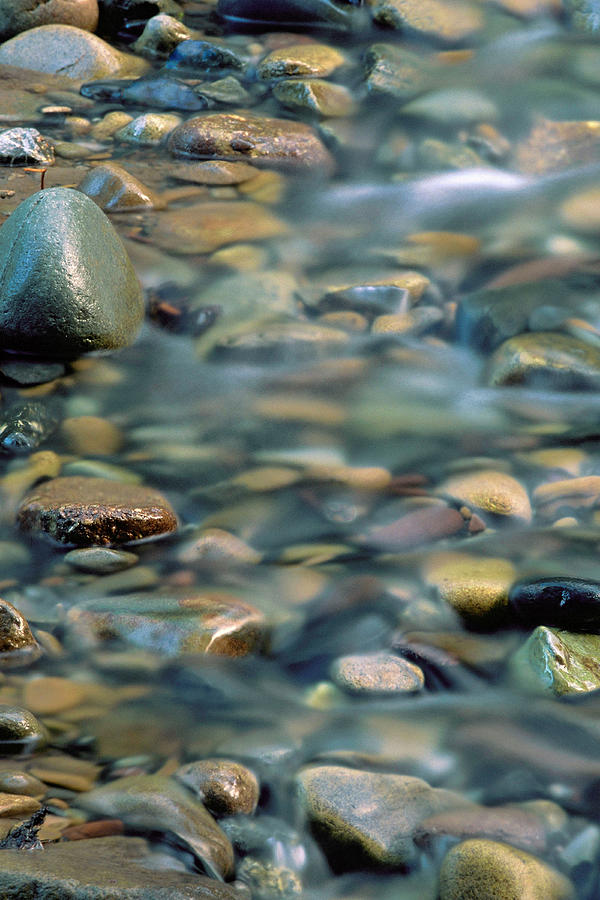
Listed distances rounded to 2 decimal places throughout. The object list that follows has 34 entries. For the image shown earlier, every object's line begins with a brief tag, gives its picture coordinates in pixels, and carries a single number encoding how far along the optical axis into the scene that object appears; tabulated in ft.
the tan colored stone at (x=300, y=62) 49.14
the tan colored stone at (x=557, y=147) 41.79
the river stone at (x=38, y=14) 52.47
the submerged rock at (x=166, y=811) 13.05
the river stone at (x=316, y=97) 45.75
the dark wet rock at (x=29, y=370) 26.76
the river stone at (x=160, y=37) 52.70
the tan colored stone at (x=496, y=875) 12.48
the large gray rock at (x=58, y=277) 26.08
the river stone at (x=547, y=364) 26.73
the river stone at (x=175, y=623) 17.44
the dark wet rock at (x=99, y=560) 19.90
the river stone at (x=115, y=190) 36.37
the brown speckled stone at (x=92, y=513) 20.44
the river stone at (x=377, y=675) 16.57
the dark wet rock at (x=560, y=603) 17.42
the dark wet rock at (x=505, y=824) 13.62
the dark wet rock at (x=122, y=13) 55.31
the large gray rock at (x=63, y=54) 50.31
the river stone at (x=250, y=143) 41.34
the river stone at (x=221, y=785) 14.12
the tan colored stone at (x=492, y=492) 21.65
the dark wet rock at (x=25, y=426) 24.12
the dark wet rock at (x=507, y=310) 29.26
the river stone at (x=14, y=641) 17.11
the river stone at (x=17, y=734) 14.92
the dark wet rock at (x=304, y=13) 53.62
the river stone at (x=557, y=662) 16.53
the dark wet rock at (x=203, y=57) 50.70
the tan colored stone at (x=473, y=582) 18.31
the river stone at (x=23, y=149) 39.19
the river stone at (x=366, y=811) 13.51
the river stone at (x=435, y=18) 51.55
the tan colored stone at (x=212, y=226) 34.63
